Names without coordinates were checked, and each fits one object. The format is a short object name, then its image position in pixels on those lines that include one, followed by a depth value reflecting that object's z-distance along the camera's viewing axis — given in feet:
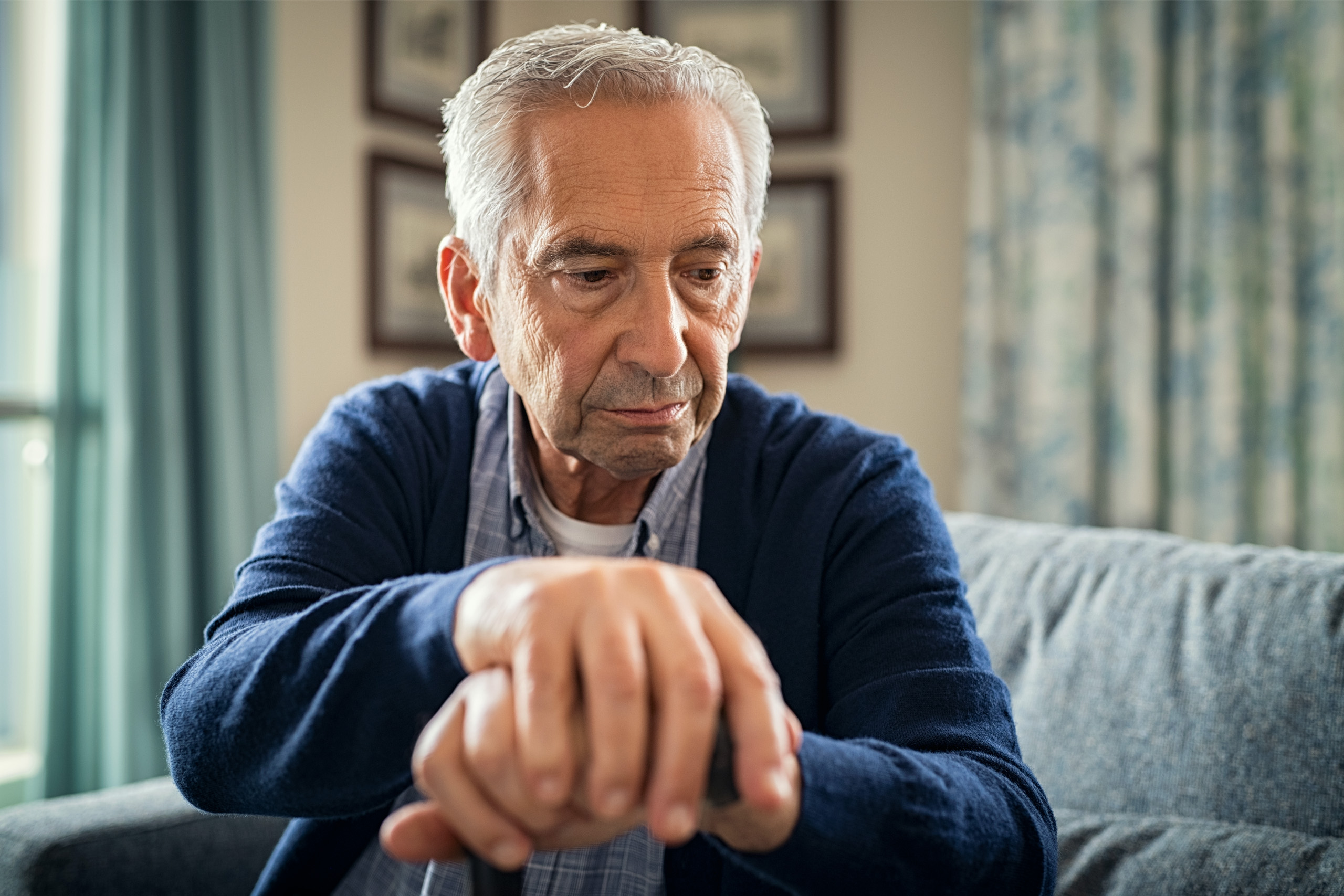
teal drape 7.62
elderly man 1.81
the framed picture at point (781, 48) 10.76
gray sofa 3.44
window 7.85
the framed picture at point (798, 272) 10.81
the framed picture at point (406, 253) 9.81
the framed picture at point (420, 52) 9.80
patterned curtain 8.96
